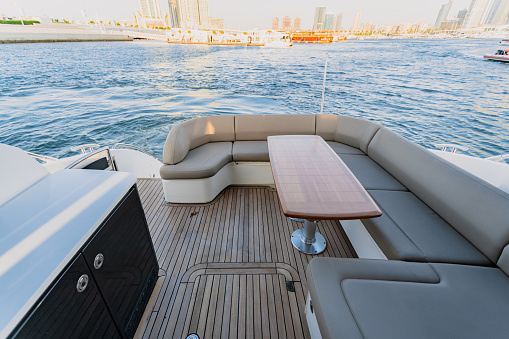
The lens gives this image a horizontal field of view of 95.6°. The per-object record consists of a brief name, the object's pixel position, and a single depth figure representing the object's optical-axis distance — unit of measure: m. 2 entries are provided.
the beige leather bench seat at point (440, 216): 1.41
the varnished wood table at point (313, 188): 1.41
